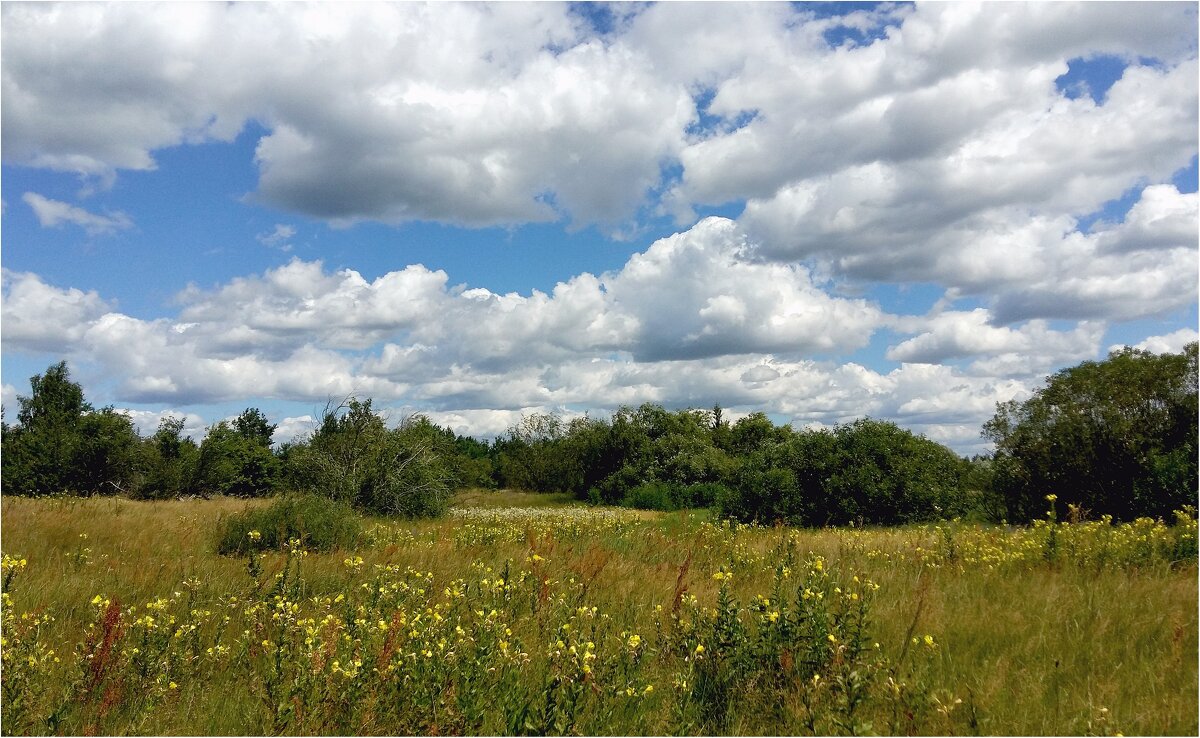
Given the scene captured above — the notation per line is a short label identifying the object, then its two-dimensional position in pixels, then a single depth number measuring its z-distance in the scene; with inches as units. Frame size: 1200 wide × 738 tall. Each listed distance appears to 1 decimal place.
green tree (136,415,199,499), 1576.0
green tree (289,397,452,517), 1045.2
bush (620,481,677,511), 1766.6
